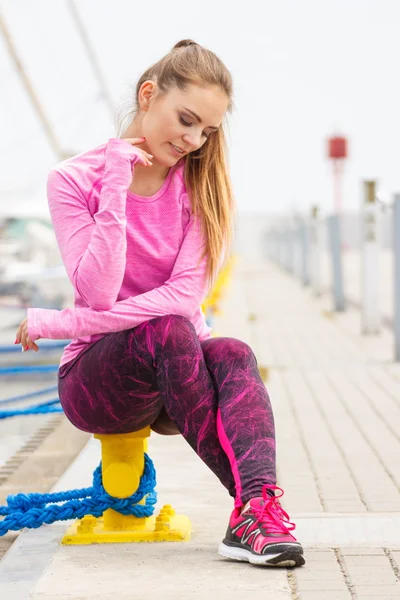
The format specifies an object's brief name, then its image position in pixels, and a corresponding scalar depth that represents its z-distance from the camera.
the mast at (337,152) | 48.59
